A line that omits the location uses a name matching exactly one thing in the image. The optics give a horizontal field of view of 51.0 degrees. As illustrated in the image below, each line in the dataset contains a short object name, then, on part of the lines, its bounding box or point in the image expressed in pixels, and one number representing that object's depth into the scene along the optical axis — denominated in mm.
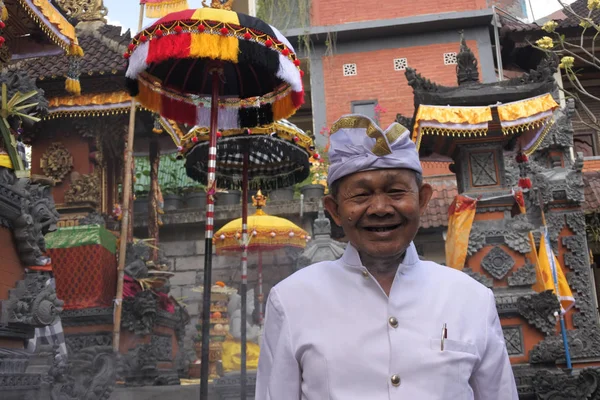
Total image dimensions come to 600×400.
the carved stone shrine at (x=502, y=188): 8617
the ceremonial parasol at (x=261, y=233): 10836
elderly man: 1871
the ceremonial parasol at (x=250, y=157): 7293
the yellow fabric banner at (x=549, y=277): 9109
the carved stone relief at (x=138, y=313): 9414
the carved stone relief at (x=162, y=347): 9584
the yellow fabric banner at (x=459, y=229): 9266
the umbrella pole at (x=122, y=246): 8477
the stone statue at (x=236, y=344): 9352
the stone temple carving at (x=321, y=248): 10156
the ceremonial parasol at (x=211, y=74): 5098
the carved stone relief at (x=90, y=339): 9336
